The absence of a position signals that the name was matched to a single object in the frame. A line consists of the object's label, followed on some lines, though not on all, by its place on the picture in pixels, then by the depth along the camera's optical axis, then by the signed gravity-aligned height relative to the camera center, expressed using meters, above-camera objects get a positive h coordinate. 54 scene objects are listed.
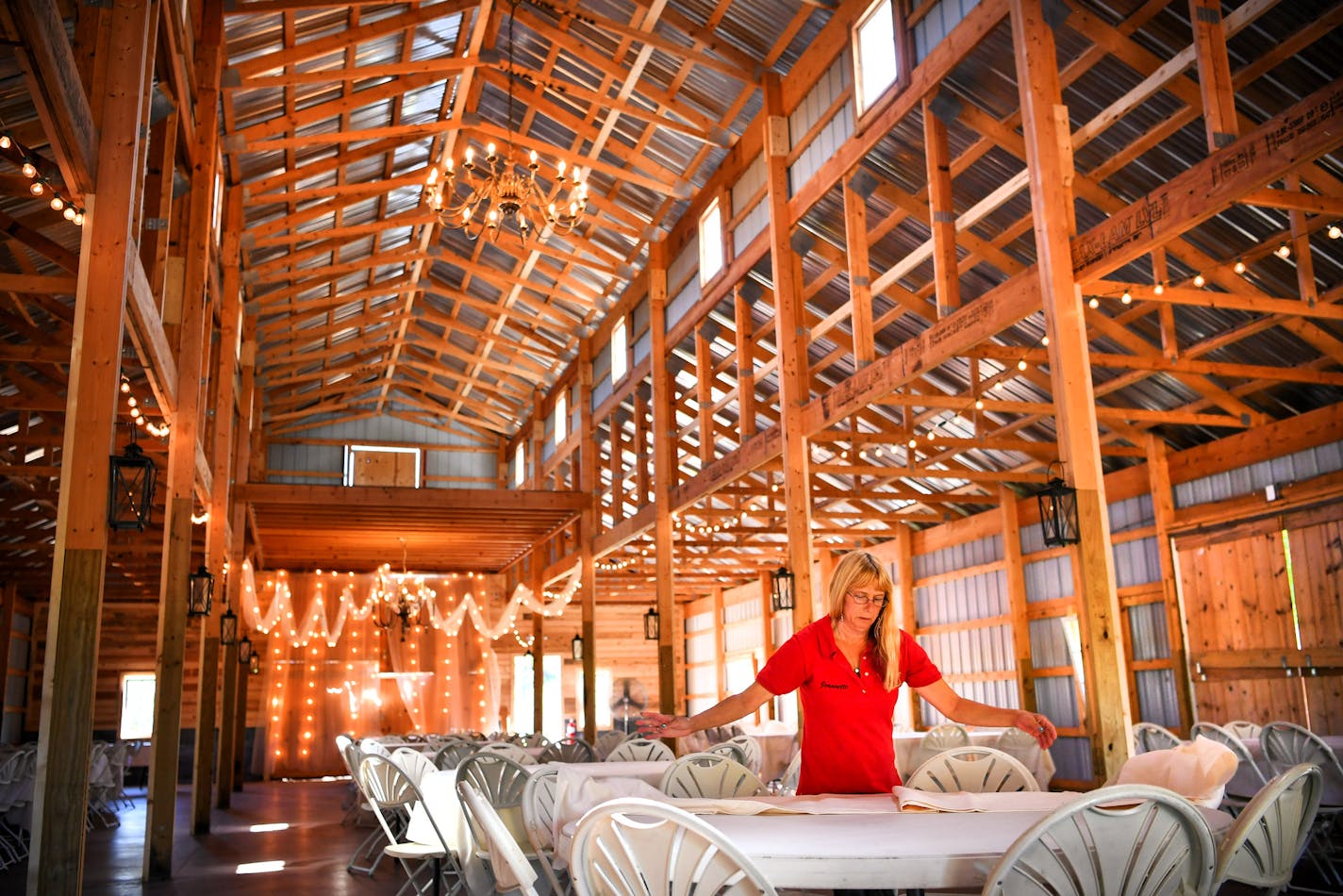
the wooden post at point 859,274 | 9.80 +3.50
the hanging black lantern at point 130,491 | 6.82 +1.22
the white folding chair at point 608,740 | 11.78 -0.79
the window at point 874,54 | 9.96 +5.61
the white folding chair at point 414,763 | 6.95 -0.57
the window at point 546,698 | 27.56 -0.68
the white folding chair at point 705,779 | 5.07 -0.52
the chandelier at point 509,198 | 10.38 +4.77
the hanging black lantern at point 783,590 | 10.66 +0.72
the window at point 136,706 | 23.08 -0.49
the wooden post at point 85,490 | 5.25 +0.98
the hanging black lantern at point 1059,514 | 6.41 +0.85
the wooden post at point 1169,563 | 12.64 +1.04
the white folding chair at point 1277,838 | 2.97 -0.53
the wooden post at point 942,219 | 8.60 +3.50
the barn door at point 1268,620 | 10.75 +0.31
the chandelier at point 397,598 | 19.64 +1.52
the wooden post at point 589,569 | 17.02 +1.61
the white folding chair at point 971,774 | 4.48 -0.47
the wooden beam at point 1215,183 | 5.35 +2.51
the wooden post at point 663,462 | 14.72 +2.81
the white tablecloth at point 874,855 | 2.50 -0.44
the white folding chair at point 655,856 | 2.45 -0.43
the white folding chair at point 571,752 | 9.70 -0.74
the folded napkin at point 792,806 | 3.02 -0.40
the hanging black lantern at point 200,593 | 10.25 +0.83
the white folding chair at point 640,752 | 8.54 -0.67
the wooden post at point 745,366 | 12.98 +3.53
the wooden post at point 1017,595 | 15.21 +0.86
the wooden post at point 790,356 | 10.41 +3.08
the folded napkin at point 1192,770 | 2.97 -0.33
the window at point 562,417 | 21.14 +4.92
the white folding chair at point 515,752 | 8.19 -0.60
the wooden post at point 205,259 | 9.55 +3.74
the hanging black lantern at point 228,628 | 13.30 +0.64
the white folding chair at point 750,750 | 9.23 -0.77
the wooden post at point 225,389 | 12.42 +3.42
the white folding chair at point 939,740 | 10.39 -0.79
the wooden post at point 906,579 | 18.20 +1.35
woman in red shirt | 3.43 -0.07
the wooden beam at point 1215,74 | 6.18 +3.35
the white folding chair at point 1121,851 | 2.44 -0.45
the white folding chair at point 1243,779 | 7.12 -0.86
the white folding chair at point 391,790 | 6.65 -0.75
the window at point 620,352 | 17.50 +5.12
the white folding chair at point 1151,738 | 8.64 -0.69
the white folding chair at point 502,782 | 5.02 -0.58
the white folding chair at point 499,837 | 2.38 -0.38
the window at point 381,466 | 25.05 +4.79
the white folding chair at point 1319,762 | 6.45 -0.74
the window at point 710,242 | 14.21 +5.53
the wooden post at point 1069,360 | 6.21 +1.77
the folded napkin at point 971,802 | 3.05 -0.41
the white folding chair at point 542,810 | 4.20 -0.56
